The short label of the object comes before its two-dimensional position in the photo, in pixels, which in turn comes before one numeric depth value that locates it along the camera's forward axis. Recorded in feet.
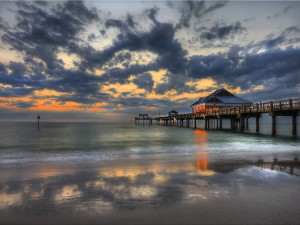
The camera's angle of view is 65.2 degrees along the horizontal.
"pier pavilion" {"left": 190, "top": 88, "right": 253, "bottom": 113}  198.18
